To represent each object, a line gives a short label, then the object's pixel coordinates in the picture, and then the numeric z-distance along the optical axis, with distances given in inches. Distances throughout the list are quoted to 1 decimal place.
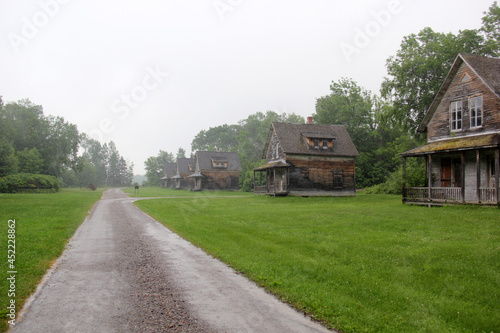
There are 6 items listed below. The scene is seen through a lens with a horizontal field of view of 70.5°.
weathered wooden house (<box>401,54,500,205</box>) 860.0
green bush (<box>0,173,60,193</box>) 1802.2
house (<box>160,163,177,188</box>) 3903.8
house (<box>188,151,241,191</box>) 2753.4
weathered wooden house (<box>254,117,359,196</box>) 1604.3
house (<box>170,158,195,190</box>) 3332.2
